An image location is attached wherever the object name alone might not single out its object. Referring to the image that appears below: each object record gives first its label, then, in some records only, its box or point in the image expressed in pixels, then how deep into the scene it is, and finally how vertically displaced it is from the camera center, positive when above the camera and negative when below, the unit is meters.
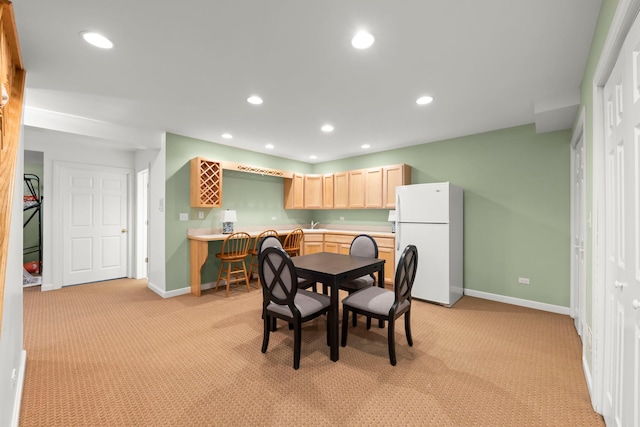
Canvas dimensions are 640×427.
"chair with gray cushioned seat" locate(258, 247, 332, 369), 2.20 -0.75
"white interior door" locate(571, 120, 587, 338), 2.80 -0.28
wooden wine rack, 4.23 +0.49
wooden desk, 4.12 -0.64
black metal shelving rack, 4.98 +0.18
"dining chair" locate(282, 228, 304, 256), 5.03 -0.53
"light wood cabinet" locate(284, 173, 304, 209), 5.80 +0.48
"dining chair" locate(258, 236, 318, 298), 3.16 -0.37
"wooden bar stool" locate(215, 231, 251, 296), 4.22 -0.65
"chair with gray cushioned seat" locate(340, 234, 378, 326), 3.13 -0.51
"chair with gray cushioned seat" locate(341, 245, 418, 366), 2.27 -0.79
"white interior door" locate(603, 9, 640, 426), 1.14 -0.11
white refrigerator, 3.66 -0.28
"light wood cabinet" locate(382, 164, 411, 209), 4.65 +0.61
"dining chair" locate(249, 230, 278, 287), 4.69 -0.72
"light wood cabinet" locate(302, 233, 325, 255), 5.52 -0.57
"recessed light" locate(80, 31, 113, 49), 1.90 +1.26
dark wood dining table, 2.33 -0.53
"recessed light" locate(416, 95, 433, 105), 2.88 +1.25
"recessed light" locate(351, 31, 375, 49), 1.89 +1.26
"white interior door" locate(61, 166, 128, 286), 4.52 -0.18
